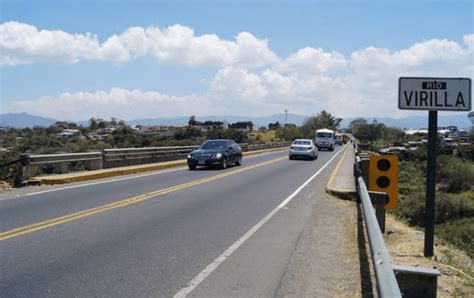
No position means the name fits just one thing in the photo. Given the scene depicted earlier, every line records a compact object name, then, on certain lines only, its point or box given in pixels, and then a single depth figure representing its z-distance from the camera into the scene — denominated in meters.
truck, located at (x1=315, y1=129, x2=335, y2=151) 60.88
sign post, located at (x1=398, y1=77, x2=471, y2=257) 7.08
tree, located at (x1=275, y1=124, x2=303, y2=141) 111.90
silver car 37.34
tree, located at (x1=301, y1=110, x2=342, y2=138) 150.12
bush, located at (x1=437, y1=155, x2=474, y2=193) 39.12
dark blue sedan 25.17
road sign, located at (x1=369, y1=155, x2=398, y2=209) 9.27
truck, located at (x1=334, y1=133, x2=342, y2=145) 92.47
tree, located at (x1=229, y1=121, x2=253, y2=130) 141.12
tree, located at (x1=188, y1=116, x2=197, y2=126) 106.54
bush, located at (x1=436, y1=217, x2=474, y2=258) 17.44
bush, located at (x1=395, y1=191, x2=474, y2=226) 19.73
